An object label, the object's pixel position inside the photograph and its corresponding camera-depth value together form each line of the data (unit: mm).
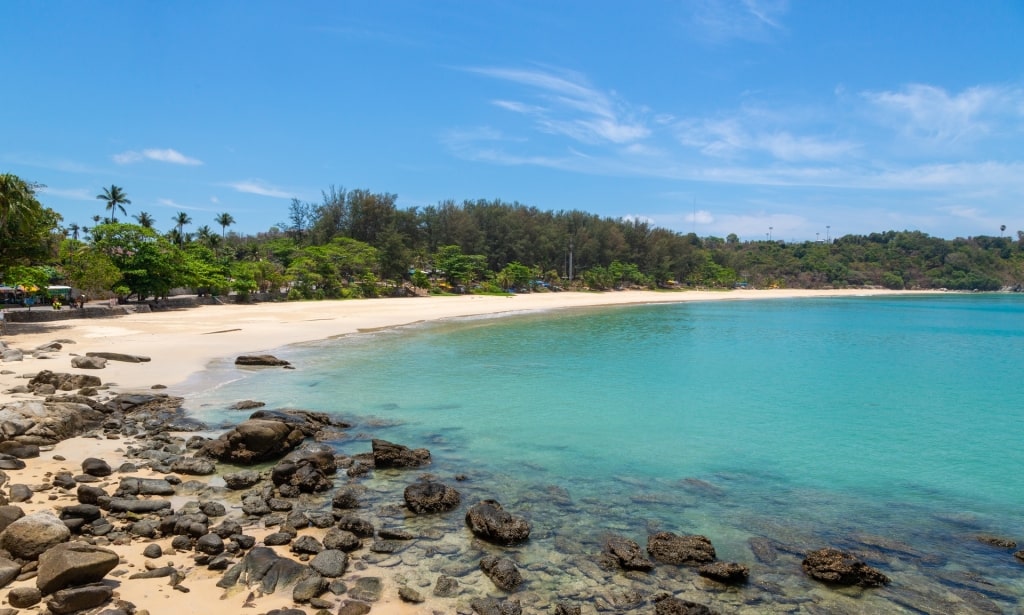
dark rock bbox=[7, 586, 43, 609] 5371
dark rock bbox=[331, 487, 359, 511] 8625
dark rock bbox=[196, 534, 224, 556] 6848
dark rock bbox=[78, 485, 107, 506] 7938
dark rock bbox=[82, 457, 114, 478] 9133
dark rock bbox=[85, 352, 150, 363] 19422
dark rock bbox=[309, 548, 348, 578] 6570
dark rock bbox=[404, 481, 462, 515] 8602
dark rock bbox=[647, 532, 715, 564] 7297
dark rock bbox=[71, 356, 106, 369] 17734
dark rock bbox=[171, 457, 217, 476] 9719
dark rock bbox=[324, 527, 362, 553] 7247
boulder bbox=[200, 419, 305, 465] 10484
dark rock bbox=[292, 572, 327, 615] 5984
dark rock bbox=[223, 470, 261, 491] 9211
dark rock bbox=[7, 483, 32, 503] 7805
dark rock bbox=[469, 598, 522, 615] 5988
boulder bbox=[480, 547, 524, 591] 6566
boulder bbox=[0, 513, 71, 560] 6195
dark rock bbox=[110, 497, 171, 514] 7809
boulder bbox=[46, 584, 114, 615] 5305
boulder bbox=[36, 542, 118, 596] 5566
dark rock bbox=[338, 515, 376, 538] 7719
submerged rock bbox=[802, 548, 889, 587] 6832
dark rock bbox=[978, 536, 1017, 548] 8062
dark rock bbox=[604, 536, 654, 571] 7074
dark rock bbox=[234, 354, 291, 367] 21266
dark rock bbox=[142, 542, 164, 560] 6604
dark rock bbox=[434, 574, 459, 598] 6348
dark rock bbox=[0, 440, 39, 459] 9727
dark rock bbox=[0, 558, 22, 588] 5703
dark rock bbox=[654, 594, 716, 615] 6070
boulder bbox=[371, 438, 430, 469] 10578
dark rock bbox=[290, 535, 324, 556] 7031
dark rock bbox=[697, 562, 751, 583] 6840
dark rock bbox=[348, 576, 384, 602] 6168
